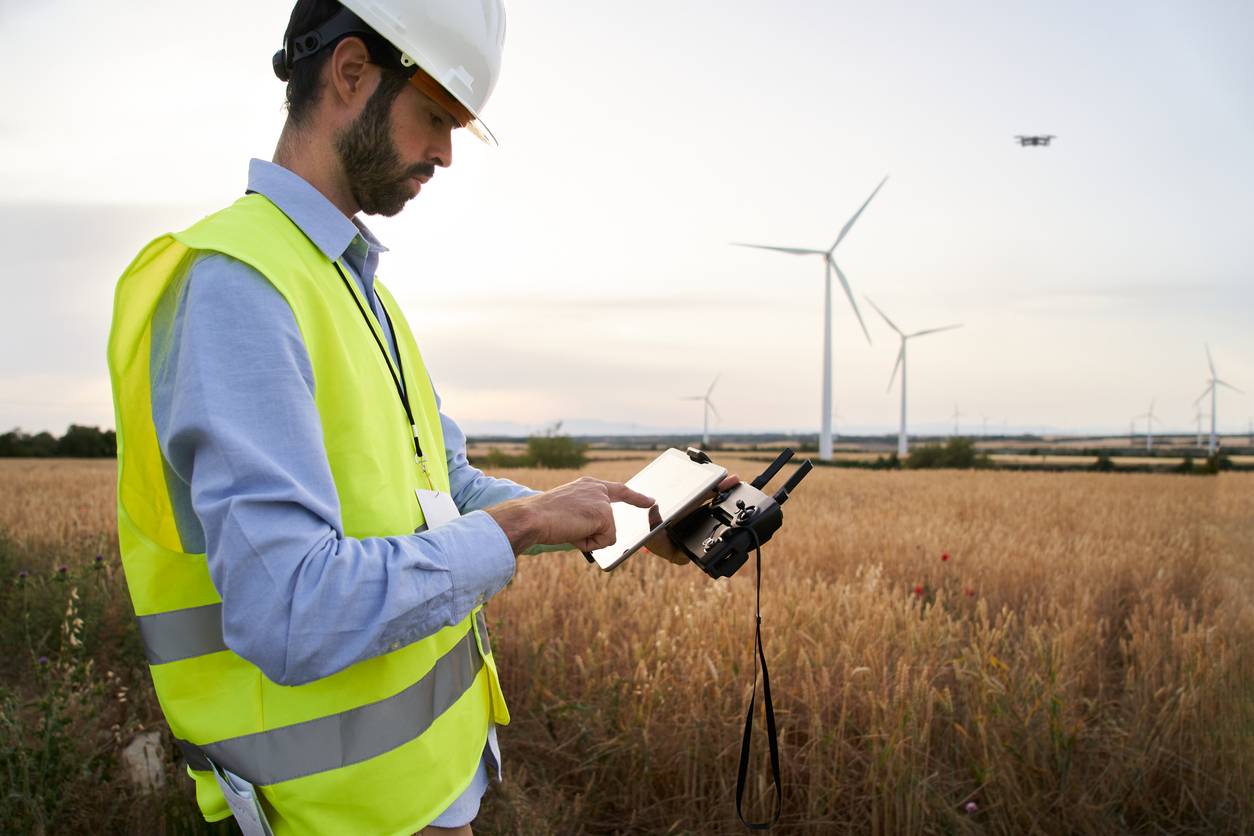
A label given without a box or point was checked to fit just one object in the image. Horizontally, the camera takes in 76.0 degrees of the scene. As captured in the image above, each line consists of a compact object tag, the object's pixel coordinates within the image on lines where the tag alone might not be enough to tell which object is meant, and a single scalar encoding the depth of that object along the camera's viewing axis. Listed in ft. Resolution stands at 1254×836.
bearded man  3.93
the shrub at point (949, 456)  134.21
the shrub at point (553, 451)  103.65
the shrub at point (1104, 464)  121.58
